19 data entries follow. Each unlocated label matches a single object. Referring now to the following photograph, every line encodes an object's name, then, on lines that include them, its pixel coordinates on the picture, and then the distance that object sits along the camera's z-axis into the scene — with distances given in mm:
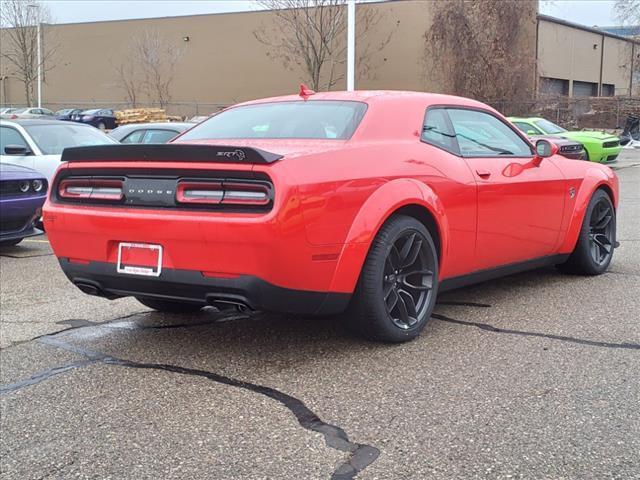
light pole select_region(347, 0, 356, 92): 20484
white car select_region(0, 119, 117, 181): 9578
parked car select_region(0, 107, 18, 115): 42688
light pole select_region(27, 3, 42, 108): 44897
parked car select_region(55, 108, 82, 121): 42134
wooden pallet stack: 42969
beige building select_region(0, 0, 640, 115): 42969
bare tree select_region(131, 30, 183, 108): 49219
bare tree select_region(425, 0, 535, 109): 35438
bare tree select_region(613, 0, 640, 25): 36375
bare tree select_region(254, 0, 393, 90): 40094
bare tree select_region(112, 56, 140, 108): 52656
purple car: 7543
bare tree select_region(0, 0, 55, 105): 45719
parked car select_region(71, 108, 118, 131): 41219
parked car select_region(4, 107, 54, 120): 40684
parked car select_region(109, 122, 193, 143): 11699
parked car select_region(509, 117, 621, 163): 17984
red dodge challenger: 3557
